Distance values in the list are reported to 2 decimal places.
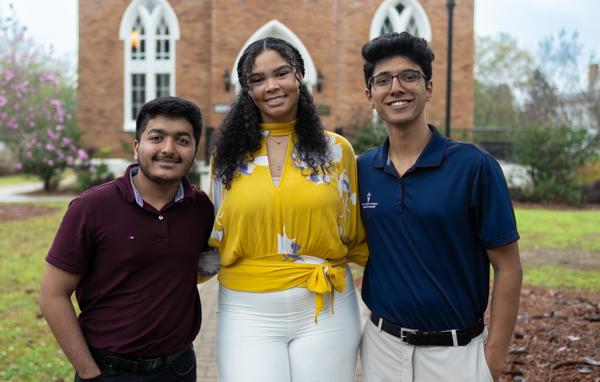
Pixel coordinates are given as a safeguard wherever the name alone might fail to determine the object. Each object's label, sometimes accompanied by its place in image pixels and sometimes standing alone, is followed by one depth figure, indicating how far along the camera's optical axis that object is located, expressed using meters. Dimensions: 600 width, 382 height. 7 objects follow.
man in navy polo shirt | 2.47
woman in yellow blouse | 2.69
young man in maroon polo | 2.46
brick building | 19.14
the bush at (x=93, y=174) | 18.56
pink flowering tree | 14.45
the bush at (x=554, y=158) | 17.45
